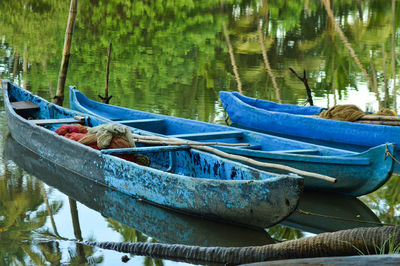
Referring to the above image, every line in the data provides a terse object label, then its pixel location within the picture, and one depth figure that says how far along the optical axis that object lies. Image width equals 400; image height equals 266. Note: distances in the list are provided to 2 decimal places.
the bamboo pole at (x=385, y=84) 12.80
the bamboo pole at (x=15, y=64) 14.71
